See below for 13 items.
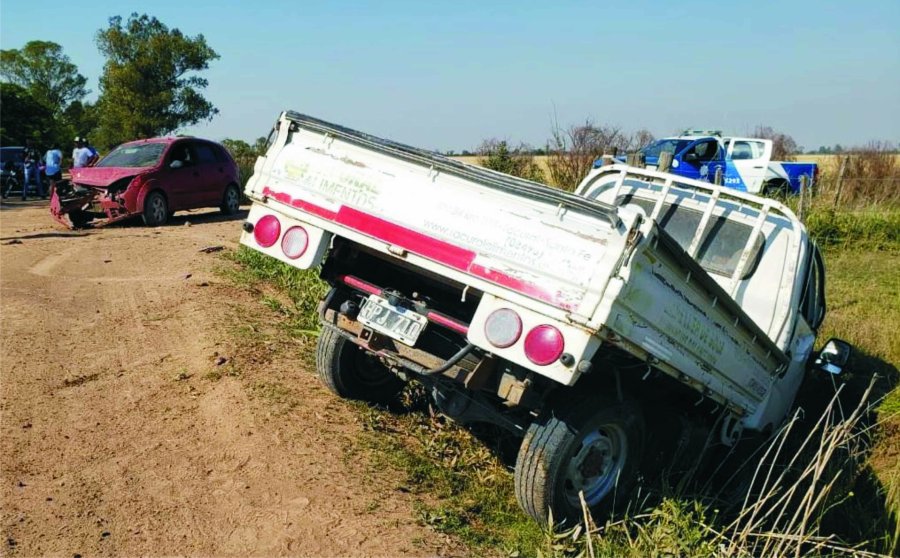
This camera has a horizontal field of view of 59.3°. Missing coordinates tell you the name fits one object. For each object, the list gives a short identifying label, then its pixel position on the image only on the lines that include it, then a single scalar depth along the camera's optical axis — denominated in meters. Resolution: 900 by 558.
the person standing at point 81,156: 17.73
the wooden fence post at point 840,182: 16.16
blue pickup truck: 18.86
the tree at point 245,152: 23.48
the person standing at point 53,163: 20.31
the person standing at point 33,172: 21.52
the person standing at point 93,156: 17.77
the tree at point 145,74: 26.69
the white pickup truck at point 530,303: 3.49
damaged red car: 13.31
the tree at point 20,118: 33.62
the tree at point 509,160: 16.78
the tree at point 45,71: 47.41
